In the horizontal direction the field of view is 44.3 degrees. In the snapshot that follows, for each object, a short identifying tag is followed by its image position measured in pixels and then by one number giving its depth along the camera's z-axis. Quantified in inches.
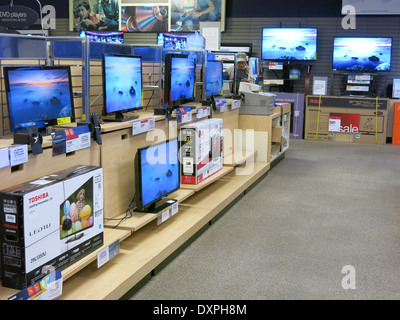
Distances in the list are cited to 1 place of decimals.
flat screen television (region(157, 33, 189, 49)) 368.9
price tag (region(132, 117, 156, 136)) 136.8
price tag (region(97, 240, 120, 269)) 109.3
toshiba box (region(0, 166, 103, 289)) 85.3
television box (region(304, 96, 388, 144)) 351.3
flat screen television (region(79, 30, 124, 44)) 402.0
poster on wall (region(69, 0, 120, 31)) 410.6
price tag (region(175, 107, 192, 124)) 164.4
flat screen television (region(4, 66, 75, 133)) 97.4
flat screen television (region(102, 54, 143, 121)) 128.4
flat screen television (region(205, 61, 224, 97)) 208.7
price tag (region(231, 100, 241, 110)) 228.5
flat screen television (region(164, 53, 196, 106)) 166.1
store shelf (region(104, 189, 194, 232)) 126.0
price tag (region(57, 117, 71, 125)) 110.1
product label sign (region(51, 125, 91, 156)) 103.7
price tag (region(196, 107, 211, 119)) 183.3
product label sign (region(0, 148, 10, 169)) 87.6
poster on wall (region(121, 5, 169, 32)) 401.1
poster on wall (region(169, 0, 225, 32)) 391.2
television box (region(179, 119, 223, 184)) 165.5
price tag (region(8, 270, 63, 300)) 85.6
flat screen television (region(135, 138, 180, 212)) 132.4
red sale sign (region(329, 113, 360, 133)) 355.6
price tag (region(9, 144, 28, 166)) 90.2
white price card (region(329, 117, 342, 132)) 358.9
